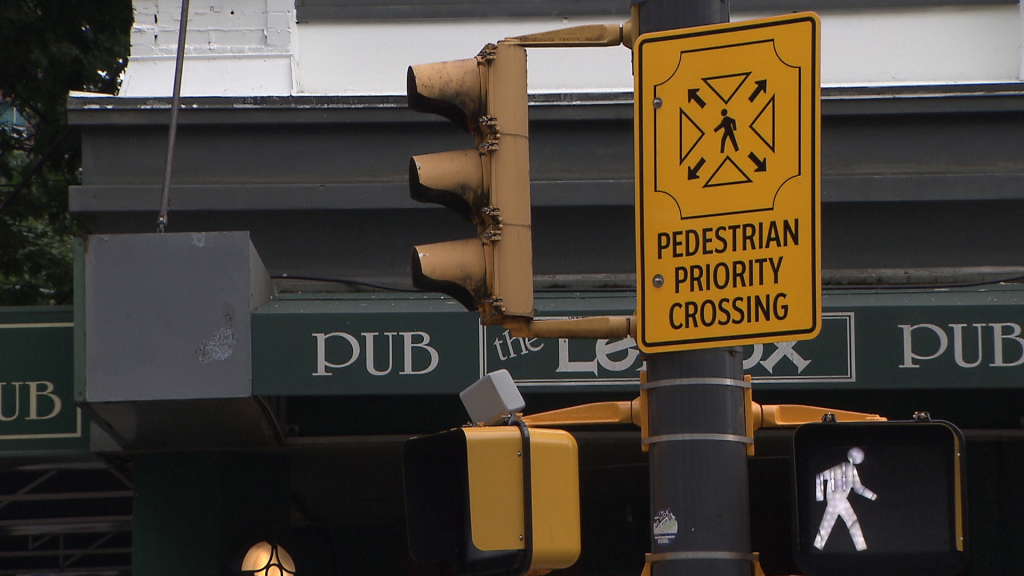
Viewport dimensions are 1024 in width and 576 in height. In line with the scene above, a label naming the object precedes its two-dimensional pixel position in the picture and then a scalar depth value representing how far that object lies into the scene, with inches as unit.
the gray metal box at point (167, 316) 561.3
